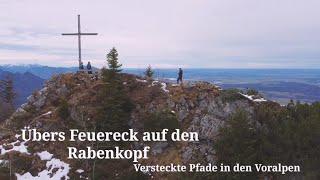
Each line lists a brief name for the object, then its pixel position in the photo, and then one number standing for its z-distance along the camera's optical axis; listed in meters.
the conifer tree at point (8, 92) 89.88
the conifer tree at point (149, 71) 70.56
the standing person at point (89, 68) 46.22
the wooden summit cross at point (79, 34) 46.31
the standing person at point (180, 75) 44.03
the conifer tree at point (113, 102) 37.25
